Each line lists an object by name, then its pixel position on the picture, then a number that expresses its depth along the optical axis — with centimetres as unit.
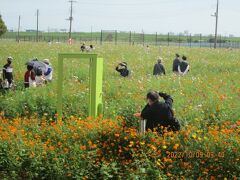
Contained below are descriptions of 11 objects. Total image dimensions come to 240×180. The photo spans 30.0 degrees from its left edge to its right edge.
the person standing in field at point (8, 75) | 1653
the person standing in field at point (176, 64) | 2030
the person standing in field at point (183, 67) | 1981
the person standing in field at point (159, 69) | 1927
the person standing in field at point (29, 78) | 1617
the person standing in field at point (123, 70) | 1915
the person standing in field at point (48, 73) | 1733
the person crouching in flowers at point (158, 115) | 788
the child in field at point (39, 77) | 1686
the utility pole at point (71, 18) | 7988
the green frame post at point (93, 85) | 1052
